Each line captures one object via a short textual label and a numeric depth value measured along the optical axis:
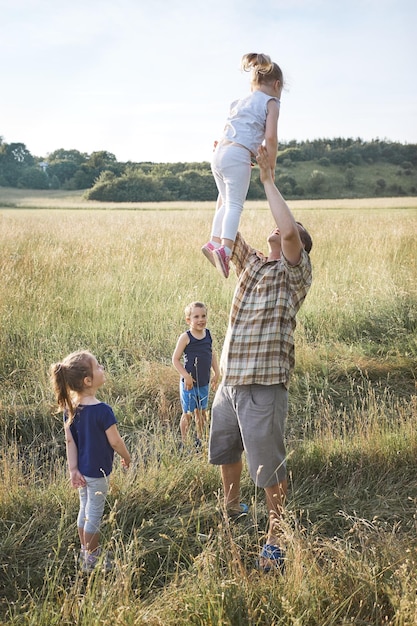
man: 3.07
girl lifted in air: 3.47
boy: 4.64
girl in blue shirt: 3.09
